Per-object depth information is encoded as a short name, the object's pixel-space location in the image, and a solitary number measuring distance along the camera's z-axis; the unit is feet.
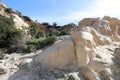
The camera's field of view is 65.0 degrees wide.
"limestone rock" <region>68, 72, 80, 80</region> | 11.12
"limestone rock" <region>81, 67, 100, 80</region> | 11.16
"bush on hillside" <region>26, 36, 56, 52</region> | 14.70
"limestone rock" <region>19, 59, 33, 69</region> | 12.00
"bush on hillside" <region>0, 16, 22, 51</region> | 16.94
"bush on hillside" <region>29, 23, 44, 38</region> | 26.56
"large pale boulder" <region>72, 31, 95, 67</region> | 11.71
